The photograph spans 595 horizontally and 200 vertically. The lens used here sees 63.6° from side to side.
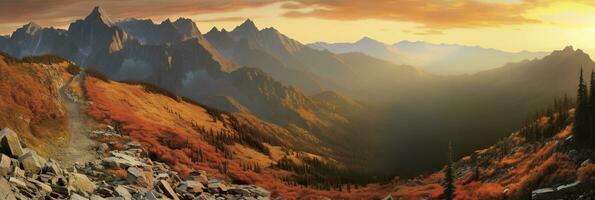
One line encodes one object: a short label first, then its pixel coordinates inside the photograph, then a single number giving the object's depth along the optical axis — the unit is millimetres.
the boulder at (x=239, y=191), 70819
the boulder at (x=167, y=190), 52656
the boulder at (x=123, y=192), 41975
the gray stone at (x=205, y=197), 54844
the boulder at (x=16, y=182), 33553
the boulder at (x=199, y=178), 68138
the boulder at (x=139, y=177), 51031
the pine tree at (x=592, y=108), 69175
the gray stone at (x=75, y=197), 35438
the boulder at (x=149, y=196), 42344
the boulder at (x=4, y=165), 34281
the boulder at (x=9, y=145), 38812
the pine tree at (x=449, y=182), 69212
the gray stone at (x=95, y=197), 37553
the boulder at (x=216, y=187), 65500
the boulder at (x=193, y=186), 59462
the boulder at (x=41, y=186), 35438
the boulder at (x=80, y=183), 39531
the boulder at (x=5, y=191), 29528
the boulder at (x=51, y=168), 39875
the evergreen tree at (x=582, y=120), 71519
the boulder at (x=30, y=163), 38125
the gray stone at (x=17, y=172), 35500
